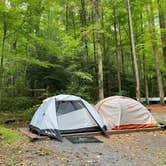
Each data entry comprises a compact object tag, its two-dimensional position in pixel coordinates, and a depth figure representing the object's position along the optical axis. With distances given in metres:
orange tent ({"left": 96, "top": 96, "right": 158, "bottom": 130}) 5.99
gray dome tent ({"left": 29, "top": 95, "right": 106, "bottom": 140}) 5.48
